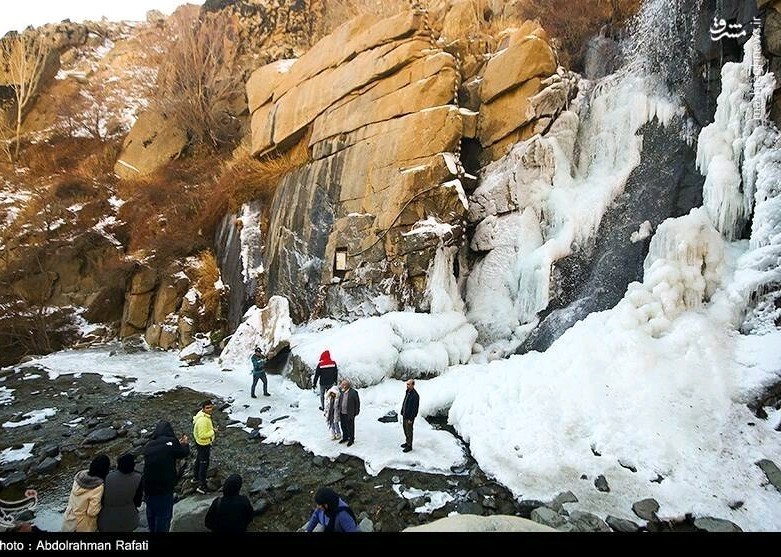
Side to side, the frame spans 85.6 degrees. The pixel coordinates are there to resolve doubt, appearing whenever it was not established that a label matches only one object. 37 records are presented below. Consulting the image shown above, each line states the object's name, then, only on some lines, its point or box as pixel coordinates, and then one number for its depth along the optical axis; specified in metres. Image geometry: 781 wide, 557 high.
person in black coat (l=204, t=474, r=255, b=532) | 3.99
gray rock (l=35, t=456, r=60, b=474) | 7.76
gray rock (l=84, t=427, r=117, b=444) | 9.03
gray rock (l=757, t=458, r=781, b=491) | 6.04
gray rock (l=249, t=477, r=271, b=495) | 6.87
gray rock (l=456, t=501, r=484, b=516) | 6.08
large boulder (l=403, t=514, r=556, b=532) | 3.92
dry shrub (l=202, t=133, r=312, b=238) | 18.61
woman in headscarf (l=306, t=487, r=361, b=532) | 3.94
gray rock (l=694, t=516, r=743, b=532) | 5.45
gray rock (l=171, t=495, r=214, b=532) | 5.78
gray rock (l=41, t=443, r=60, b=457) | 8.42
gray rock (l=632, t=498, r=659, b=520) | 5.79
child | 8.43
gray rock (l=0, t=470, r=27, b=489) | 7.26
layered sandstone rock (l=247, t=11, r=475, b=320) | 13.95
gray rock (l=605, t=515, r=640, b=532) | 5.56
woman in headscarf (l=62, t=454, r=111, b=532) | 4.18
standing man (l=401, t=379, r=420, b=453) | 7.88
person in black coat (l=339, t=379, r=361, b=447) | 8.12
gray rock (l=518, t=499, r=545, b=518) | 6.07
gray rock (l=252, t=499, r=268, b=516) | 6.29
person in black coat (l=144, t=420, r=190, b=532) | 5.03
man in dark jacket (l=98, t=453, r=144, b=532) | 4.32
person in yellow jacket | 6.75
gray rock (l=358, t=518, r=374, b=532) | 5.75
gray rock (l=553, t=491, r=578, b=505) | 6.16
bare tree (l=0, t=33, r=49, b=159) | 28.98
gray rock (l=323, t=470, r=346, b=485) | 7.08
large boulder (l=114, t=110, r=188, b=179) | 25.61
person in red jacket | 10.38
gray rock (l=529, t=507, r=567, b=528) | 5.70
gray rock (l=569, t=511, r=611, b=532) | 5.56
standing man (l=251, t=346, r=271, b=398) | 11.70
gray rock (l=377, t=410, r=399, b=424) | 9.50
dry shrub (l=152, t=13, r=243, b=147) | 26.02
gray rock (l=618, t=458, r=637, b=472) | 6.68
